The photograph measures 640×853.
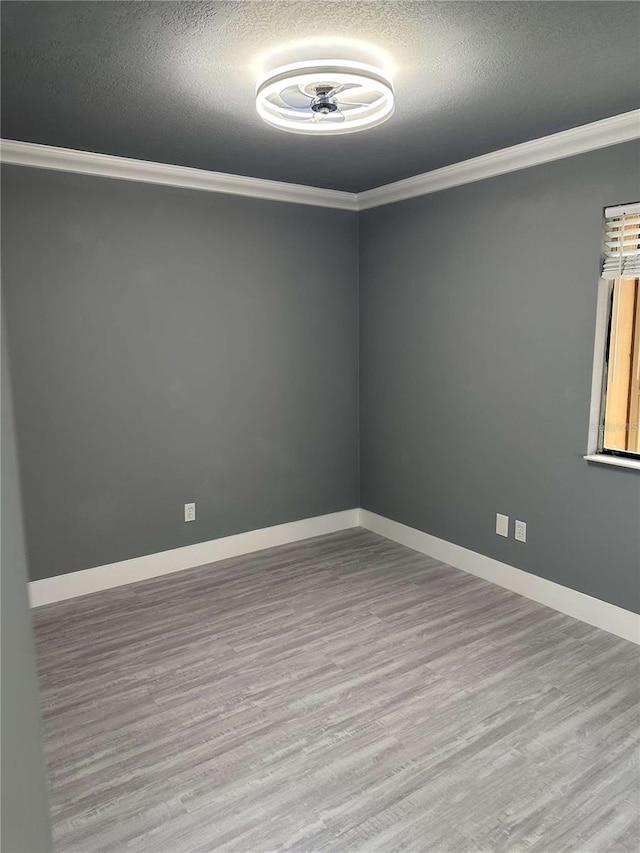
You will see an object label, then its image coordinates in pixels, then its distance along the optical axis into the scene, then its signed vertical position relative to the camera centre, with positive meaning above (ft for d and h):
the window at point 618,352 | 9.37 -0.20
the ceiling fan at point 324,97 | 6.66 +2.93
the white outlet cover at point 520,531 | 11.19 -3.46
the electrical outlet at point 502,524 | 11.53 -3.44
